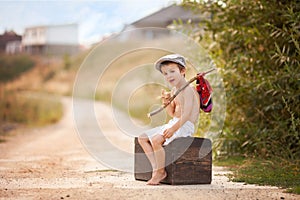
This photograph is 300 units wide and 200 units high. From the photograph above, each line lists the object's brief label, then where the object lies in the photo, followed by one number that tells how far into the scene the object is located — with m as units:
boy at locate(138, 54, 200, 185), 5.86
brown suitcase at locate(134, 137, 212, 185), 5.84
